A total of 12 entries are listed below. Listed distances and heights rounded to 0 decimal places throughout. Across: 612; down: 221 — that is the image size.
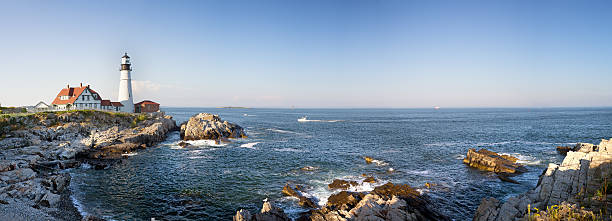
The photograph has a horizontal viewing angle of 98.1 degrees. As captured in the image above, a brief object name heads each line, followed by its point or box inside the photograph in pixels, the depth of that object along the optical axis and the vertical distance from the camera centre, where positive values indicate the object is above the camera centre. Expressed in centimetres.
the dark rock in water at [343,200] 1899 -713
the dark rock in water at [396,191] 2086 -691
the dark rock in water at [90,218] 1695 -739
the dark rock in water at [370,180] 2608 -731
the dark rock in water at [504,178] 2642 -728
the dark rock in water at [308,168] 3158 -756
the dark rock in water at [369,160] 3508 -723
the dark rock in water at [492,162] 2997 -666
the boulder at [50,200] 1930 -722
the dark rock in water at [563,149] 3887 -622
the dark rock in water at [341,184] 2456 -742
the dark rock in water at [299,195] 2061 -761
